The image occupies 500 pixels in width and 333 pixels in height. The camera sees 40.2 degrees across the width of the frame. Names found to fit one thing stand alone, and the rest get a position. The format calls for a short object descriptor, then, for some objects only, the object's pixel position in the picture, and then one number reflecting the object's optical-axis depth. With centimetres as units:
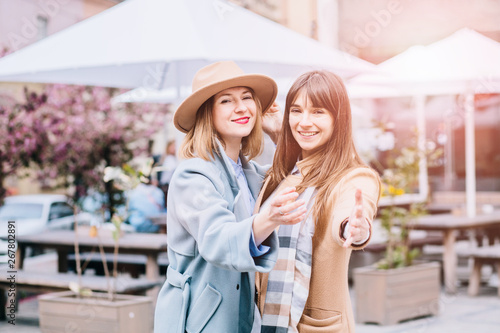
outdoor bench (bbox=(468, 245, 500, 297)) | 694
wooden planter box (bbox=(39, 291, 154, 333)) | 453
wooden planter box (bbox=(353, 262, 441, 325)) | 568
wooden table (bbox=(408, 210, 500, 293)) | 696
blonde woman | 191
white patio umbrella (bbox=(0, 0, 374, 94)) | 486
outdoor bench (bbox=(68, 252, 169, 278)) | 689
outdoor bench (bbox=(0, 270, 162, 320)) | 511
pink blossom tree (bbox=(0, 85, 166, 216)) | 851
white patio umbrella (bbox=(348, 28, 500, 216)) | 709
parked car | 1059
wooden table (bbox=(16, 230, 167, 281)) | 577
